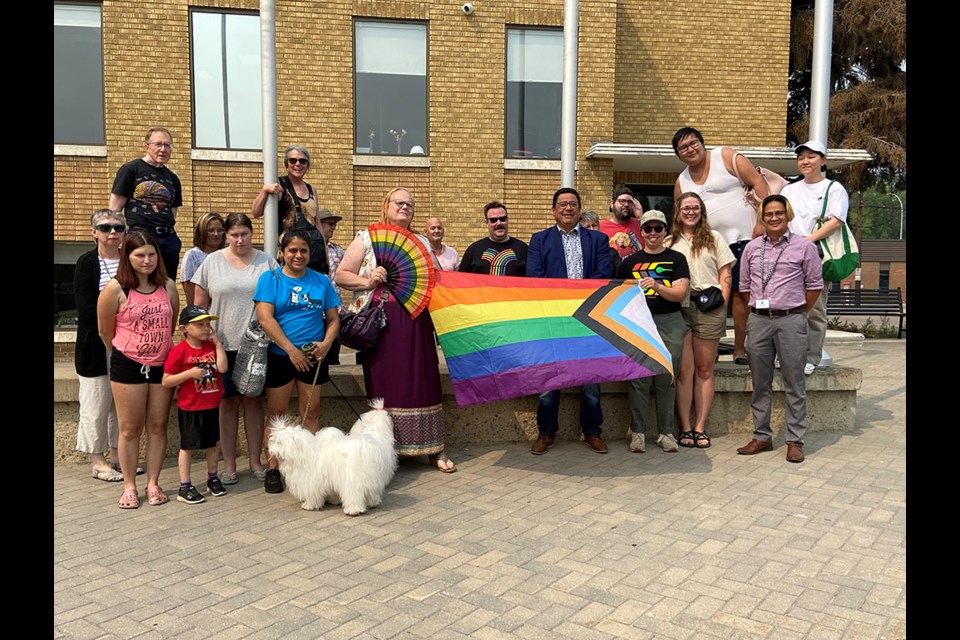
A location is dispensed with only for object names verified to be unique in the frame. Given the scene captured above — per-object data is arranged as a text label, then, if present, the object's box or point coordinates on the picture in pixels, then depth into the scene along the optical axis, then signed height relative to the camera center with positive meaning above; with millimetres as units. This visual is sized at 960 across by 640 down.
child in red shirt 4863 -829
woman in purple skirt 5480 -699
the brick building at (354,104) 11891 +2842
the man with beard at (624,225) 7062 +451
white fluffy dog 4730 -1364
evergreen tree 18578 +5305
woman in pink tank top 4809 -538
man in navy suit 6117 +107
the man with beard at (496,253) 6348 +129
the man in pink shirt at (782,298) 5879 -245
